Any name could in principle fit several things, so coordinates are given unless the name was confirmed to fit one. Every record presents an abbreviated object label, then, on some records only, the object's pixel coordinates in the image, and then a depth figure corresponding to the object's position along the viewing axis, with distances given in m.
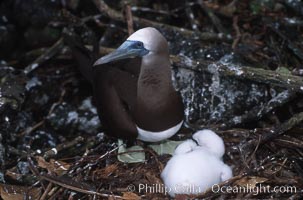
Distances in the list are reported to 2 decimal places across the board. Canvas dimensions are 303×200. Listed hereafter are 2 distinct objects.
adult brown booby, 6.18
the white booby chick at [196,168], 5.82
